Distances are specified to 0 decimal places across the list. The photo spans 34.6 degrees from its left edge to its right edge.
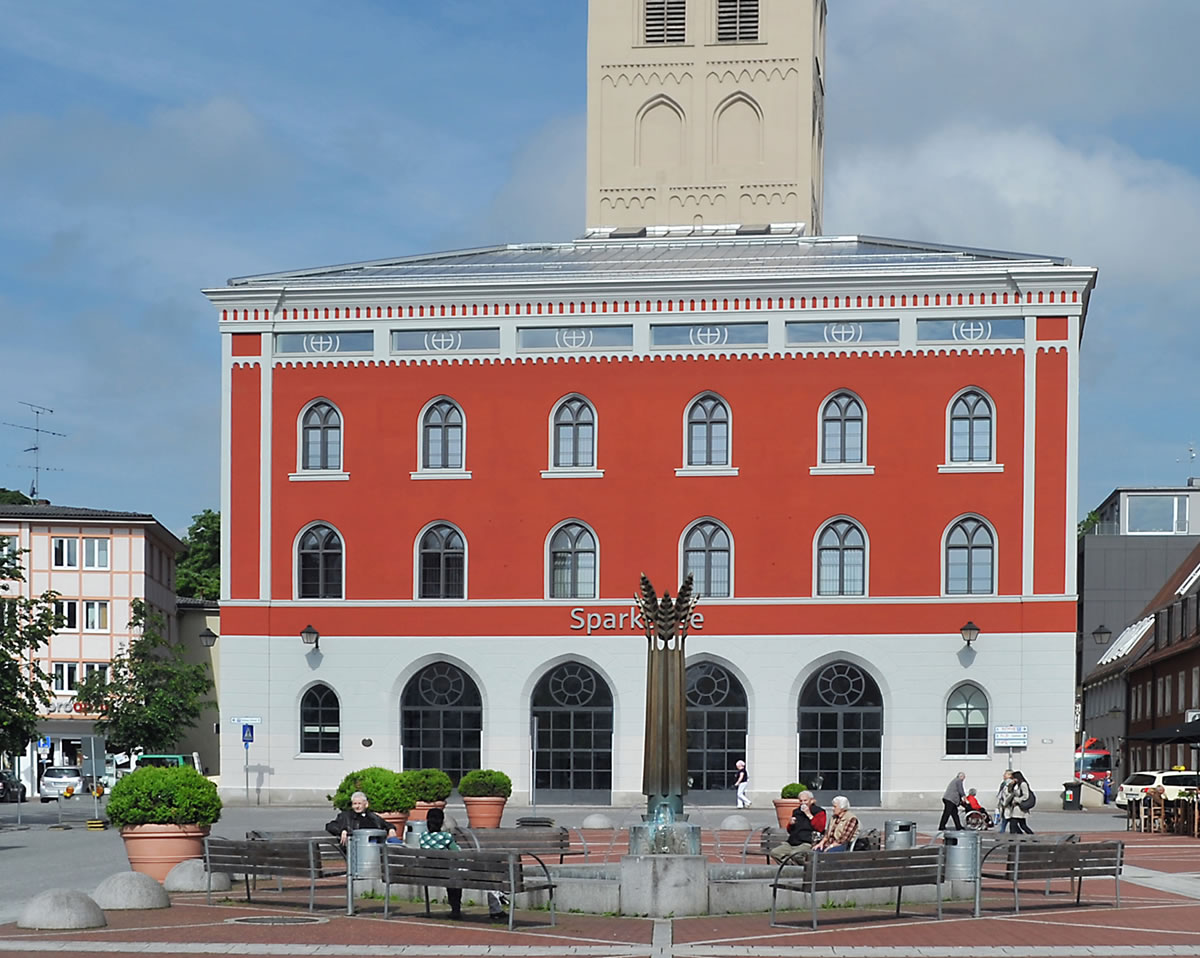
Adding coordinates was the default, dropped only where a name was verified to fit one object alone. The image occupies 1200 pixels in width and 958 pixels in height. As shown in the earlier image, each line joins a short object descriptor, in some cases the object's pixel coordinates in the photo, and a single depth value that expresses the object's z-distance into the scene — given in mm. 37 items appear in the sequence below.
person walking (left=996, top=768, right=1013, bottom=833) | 34125
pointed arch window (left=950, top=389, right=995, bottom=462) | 44531
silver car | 63844
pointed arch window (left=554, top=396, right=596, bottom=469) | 45812
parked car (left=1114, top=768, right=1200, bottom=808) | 45312
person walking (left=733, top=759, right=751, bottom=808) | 43812
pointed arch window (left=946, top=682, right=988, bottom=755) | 43844
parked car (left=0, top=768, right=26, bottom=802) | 61500
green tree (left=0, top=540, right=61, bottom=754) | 38125
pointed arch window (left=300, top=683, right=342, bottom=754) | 46094
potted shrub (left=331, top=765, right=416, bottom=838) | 28344
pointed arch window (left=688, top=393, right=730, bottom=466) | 45375
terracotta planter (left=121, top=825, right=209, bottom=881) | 23703
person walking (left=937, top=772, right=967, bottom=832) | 33469
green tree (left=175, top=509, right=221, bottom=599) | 93250
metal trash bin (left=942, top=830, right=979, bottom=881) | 21484
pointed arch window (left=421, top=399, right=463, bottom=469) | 46312
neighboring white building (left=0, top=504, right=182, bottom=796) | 76562
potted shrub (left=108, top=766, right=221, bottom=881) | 23547
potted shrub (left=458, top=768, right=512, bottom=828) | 36656
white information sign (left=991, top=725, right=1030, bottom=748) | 42781
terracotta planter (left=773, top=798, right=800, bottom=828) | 35831
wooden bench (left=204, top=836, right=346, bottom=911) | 20953
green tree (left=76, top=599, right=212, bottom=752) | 57781
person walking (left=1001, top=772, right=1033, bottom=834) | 33219
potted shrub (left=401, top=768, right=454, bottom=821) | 30256
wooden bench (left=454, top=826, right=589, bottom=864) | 24109
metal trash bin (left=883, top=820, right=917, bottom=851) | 24844
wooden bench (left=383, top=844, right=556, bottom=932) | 19344
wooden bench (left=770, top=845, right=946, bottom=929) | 19547
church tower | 53750
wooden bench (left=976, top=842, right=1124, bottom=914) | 21016
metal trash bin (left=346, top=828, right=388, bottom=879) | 21438
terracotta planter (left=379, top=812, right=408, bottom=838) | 27508
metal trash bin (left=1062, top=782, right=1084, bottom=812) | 44516
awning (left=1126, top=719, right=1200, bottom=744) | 40594
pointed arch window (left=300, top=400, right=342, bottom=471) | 46750
